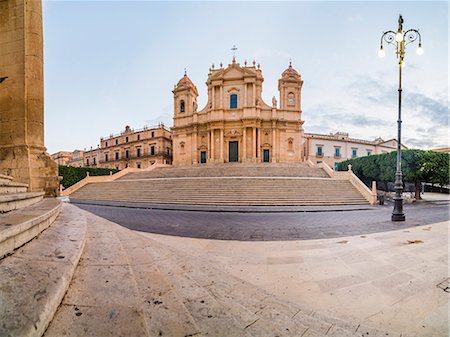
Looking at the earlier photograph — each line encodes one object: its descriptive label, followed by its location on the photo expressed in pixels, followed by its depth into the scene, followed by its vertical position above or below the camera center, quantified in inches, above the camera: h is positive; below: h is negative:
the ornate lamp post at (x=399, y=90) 333.1 +112.5
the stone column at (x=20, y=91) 222.4 +72.4
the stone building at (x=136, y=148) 1699.1 +132.3
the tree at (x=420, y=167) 657.6 -4.9
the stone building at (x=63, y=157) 2553.4 +91.0
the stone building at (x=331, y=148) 1712.1 +133.5
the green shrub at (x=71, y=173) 1015.0 -38.5
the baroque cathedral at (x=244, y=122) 1299.2 +250.6
